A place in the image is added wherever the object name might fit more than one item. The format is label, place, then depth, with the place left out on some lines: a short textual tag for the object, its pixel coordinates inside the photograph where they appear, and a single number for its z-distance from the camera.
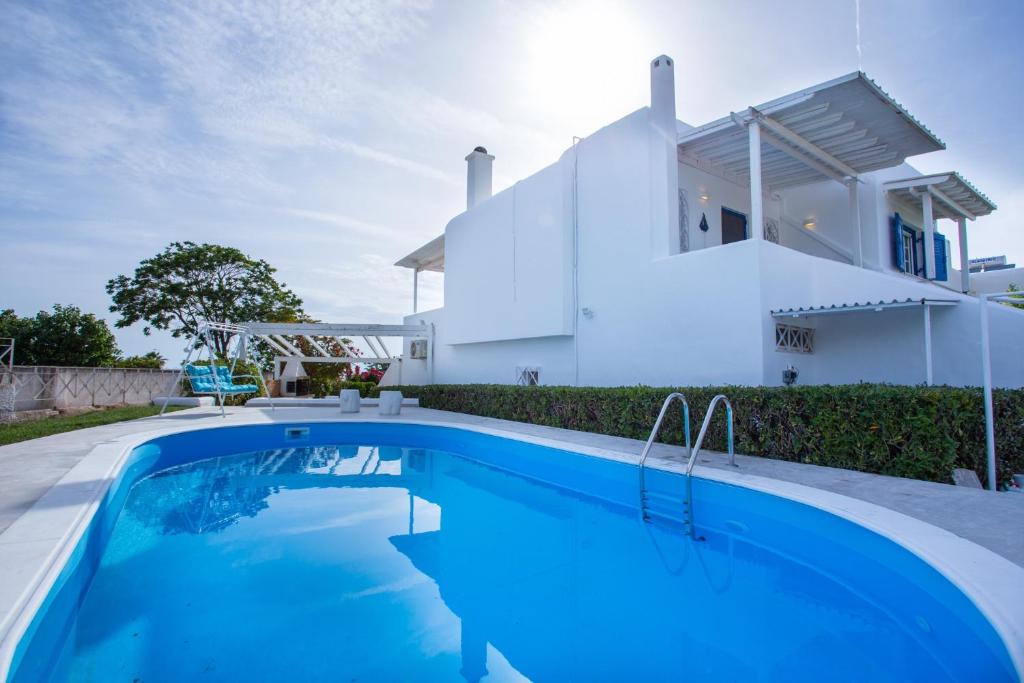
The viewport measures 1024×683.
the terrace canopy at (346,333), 15.63
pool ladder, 5.29
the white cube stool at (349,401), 14.13
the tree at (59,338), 31.33
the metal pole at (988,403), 5.03
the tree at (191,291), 26.58
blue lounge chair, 11.47
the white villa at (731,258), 8.41
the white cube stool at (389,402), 13.10
